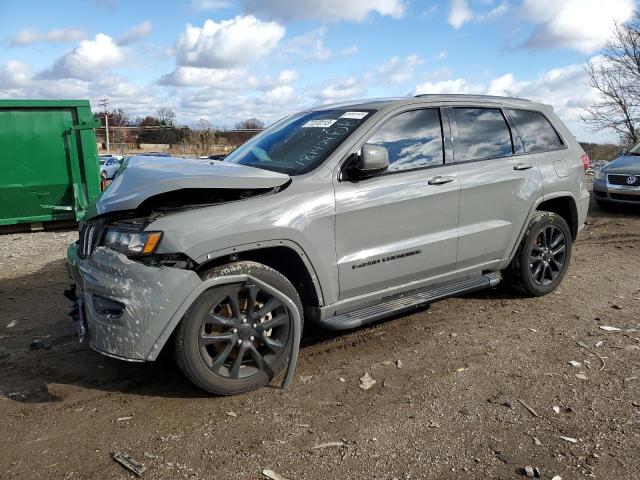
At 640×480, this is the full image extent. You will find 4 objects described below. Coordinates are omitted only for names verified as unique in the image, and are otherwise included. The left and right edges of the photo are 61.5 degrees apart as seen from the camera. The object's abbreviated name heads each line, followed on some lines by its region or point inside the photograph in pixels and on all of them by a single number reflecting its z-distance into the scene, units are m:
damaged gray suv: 3.08
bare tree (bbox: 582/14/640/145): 19.80
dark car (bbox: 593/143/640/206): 10.03
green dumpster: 8.80
